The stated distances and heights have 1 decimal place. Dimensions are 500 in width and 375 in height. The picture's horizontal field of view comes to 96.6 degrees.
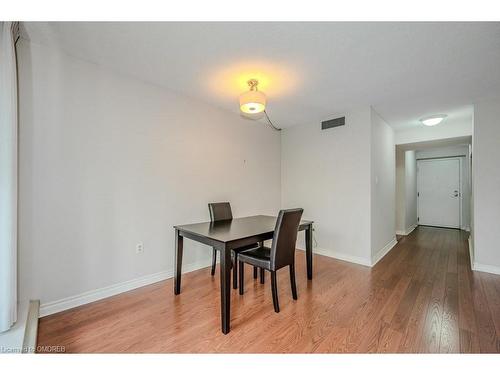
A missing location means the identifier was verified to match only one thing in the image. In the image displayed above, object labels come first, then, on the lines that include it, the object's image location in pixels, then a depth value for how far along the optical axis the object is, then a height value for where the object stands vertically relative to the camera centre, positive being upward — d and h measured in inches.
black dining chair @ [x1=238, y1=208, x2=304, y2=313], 77.9 -24.8
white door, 225.3 -5.4
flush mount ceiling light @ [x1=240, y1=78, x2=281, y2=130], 82.4 +32.2
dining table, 66.8 -17.0
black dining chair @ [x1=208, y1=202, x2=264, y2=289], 101.8 -13.8
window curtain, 55.2 +1.2
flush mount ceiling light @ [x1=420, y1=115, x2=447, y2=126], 135.3 +41.6
